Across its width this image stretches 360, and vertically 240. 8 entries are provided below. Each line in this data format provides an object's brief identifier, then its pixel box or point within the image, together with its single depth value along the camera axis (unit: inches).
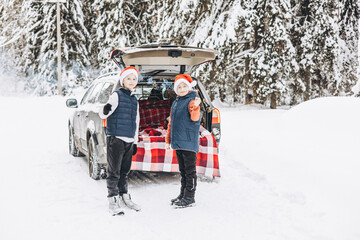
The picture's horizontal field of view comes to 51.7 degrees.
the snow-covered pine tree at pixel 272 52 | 623.1
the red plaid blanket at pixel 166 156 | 220.7
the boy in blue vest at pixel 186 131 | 185.3
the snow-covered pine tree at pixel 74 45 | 1122.0
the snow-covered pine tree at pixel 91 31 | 1264.8
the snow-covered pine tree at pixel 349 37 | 825.5
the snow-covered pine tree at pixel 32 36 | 1122.7
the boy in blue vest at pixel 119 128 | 174.9
